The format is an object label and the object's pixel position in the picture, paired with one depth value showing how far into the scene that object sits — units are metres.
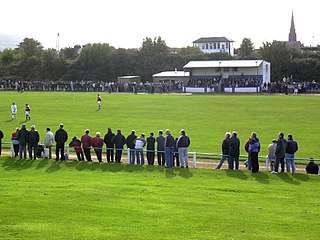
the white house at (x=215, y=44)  159.56
